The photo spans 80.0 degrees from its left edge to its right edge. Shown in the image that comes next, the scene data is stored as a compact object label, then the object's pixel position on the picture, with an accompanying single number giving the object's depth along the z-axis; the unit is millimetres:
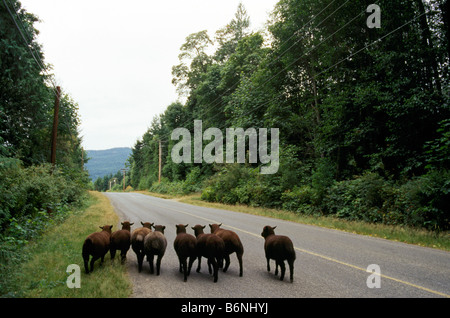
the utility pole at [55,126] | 16969
